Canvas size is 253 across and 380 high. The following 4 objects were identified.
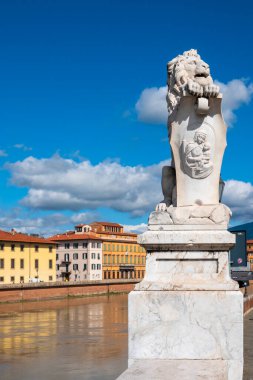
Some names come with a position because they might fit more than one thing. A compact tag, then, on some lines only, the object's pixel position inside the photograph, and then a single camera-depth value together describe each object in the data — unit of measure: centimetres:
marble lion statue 678
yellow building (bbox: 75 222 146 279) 10256
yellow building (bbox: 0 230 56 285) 7181
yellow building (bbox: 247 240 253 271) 13514
